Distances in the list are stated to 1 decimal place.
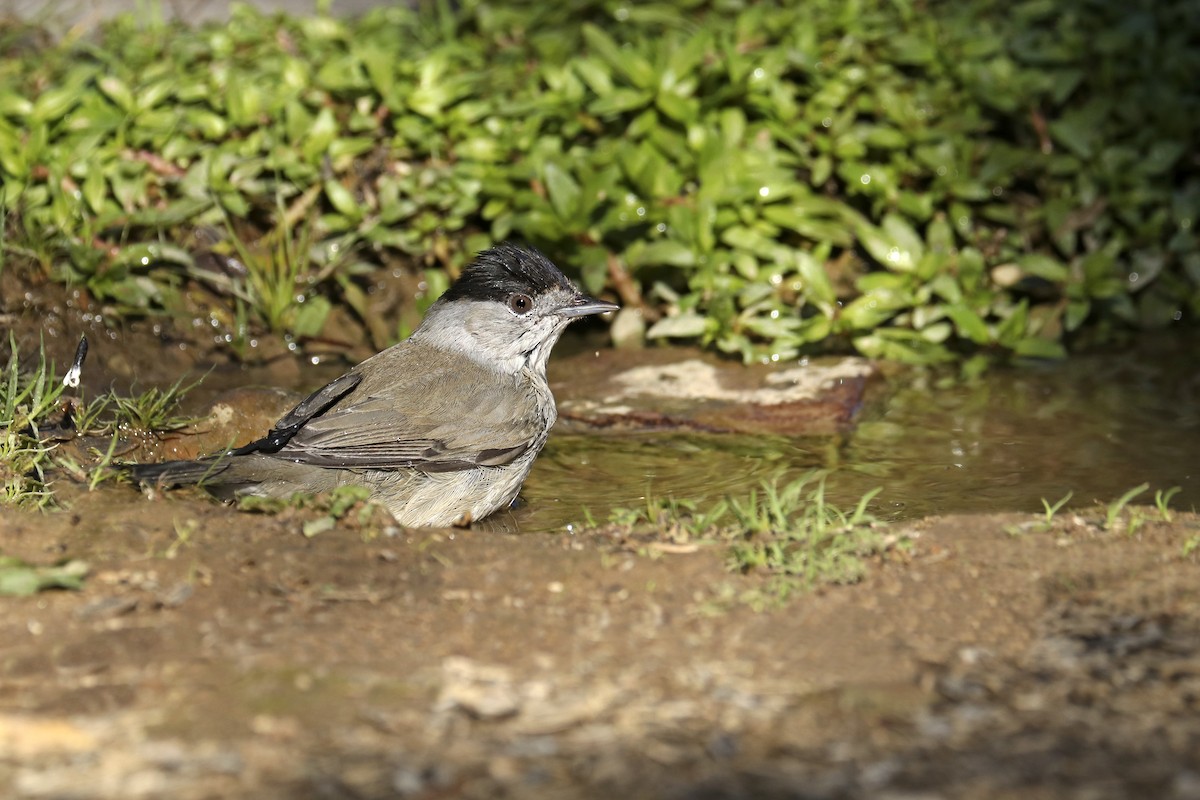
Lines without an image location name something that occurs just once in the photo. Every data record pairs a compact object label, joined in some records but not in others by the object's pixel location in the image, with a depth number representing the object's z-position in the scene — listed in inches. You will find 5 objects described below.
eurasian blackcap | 371.6
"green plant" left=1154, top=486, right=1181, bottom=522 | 325.7
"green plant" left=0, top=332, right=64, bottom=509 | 340.2
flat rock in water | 476.7
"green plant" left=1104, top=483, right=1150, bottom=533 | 320.5
